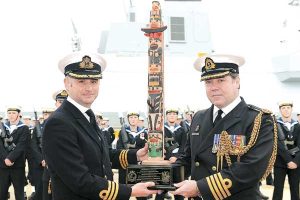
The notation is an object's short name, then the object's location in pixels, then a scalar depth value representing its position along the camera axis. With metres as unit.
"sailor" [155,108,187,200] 8.80
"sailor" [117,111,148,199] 9.01
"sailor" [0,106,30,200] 7.32
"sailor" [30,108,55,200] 7.06
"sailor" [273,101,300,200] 6.77
